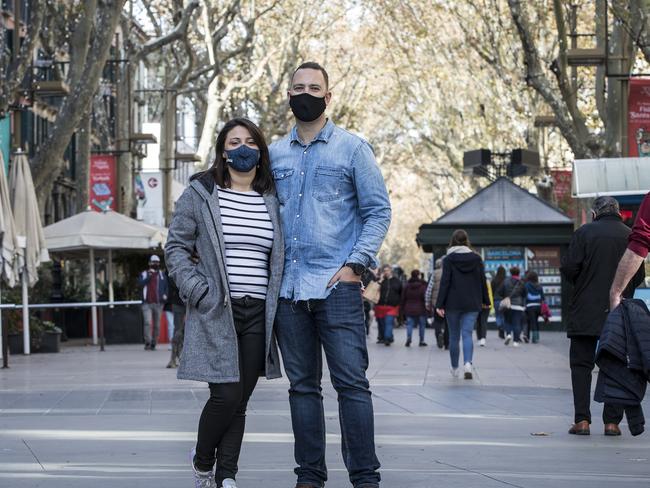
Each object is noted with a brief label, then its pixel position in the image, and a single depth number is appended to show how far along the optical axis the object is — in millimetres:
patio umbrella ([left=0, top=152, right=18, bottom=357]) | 21547
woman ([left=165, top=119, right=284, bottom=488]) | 6770
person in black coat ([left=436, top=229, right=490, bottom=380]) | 17359
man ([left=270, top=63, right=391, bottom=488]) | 6816
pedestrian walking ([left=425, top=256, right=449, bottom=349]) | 25516
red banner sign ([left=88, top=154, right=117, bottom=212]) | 37625
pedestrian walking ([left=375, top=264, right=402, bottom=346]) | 29781
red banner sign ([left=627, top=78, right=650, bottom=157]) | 26453
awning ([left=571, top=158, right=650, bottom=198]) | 22078
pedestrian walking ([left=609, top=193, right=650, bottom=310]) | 7934
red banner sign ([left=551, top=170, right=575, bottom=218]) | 41406
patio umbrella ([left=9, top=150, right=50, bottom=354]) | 23266
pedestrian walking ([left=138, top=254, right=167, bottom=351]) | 27109
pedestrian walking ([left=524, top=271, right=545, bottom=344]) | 29656
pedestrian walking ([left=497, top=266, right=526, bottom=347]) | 28656
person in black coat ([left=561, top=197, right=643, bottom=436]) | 10781
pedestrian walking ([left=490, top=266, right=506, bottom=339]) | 32219
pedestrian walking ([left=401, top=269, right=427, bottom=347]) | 29188
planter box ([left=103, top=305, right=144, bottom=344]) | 30328
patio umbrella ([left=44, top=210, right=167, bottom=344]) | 28875
